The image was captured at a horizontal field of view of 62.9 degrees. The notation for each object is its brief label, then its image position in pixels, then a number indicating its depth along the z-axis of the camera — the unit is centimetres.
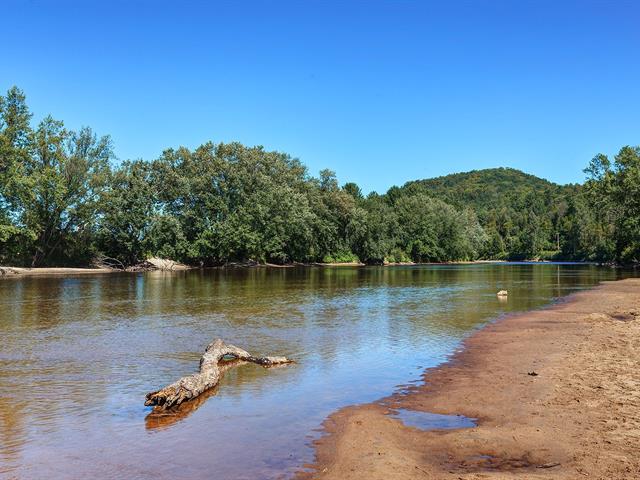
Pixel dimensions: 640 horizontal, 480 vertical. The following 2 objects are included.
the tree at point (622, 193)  7456
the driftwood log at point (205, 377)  1003
